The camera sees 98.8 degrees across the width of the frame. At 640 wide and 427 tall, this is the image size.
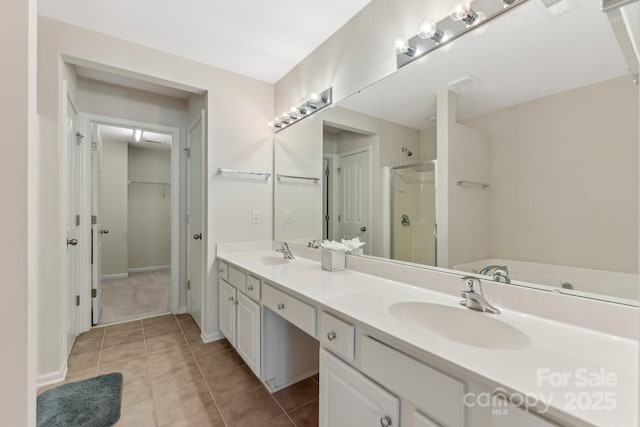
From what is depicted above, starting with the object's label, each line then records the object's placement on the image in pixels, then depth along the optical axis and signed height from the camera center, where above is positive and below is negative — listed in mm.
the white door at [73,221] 2129 -74
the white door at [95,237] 2766 -252
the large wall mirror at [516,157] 863 +231
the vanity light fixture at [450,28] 1101 +824
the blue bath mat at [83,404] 1490 -1134
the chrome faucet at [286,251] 2238 -320
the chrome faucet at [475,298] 1018 -324
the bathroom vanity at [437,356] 576 -381
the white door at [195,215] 2617 -22
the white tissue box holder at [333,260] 1735 -300
